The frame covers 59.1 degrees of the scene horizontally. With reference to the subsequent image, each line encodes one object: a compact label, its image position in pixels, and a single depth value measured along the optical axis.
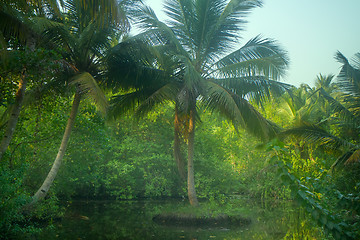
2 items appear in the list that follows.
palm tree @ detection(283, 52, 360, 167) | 11.73
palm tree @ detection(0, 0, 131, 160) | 6.36
